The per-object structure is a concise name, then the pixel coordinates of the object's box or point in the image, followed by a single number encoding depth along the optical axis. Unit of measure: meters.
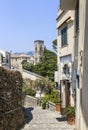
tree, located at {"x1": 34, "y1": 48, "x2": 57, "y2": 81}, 24.97
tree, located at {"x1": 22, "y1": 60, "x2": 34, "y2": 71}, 30.96
